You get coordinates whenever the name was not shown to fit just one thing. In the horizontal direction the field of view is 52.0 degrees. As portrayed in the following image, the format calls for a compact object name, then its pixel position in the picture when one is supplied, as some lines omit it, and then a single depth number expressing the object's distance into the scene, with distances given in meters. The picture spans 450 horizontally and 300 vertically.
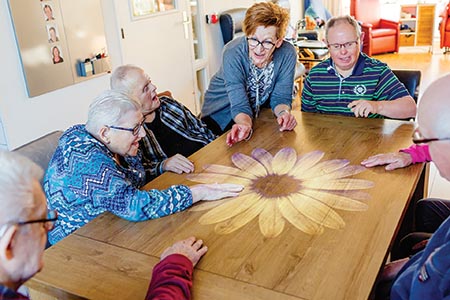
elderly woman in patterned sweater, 1.51
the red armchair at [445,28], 7.27
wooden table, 1.18
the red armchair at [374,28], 7.69
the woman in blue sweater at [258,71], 2.29
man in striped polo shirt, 2.25
